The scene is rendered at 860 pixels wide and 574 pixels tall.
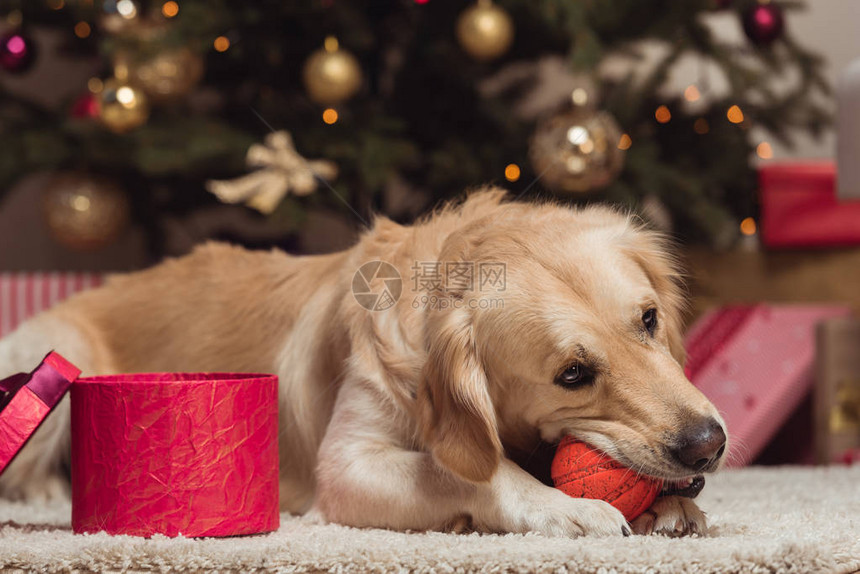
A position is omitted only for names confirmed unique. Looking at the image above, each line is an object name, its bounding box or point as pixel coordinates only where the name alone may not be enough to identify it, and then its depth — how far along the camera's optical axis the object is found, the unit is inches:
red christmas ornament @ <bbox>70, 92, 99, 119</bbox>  123.0
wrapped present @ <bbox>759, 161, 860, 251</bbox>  131.3
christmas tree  112.1
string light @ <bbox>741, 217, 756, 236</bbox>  134.8
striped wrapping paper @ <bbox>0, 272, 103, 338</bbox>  124.6
